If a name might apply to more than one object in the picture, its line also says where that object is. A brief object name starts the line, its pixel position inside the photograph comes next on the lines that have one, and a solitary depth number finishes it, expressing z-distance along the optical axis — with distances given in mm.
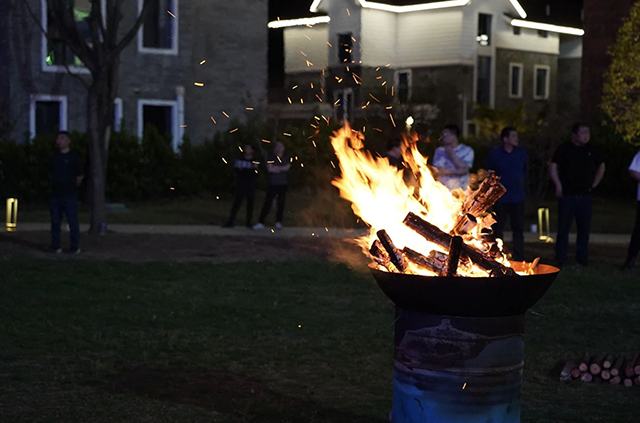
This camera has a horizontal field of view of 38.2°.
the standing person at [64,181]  12930
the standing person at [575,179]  11992
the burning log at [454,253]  4930
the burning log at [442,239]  5051
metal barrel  4777
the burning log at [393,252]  5160
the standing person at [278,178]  17328
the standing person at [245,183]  17531
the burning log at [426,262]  5070
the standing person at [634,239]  11570
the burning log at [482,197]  5504
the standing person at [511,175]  11938
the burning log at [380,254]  5332
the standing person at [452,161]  10969
